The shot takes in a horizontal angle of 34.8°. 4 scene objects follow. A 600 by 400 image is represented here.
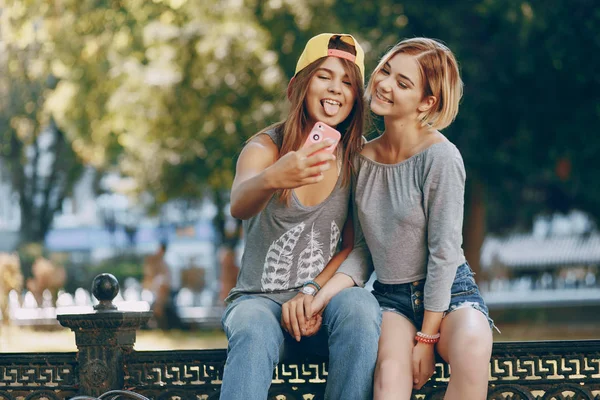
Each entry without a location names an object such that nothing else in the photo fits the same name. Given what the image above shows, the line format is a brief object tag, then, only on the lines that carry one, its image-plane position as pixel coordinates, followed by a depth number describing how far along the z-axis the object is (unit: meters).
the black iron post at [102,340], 4.74
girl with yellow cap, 4.10
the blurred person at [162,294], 19.11
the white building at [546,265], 19.48
